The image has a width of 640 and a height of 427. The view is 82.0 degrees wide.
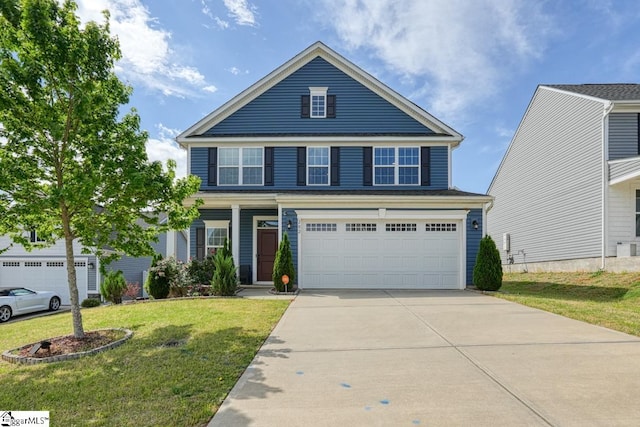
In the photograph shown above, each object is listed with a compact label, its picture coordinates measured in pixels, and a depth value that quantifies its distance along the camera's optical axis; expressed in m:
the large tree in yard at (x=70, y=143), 5.54
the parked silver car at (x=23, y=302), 13.80
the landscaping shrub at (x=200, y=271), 11.75
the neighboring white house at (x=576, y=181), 13.83
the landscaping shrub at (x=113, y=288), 11.92
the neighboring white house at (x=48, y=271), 18.50
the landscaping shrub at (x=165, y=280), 11.08
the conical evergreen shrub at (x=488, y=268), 11.33
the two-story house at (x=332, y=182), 12.28
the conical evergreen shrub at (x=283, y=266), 11.33
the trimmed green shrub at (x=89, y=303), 15.25
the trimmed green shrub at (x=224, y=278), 10.81
